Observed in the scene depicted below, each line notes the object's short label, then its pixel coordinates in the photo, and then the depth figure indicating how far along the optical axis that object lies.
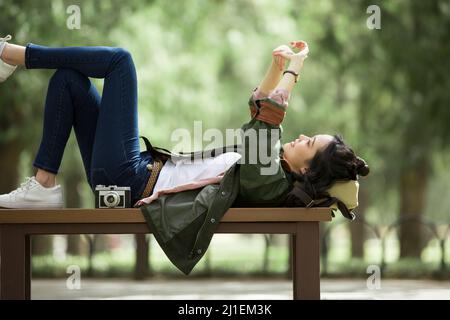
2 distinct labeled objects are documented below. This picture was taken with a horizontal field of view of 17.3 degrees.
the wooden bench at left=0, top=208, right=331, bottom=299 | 8.41
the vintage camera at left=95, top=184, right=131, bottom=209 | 8.72
